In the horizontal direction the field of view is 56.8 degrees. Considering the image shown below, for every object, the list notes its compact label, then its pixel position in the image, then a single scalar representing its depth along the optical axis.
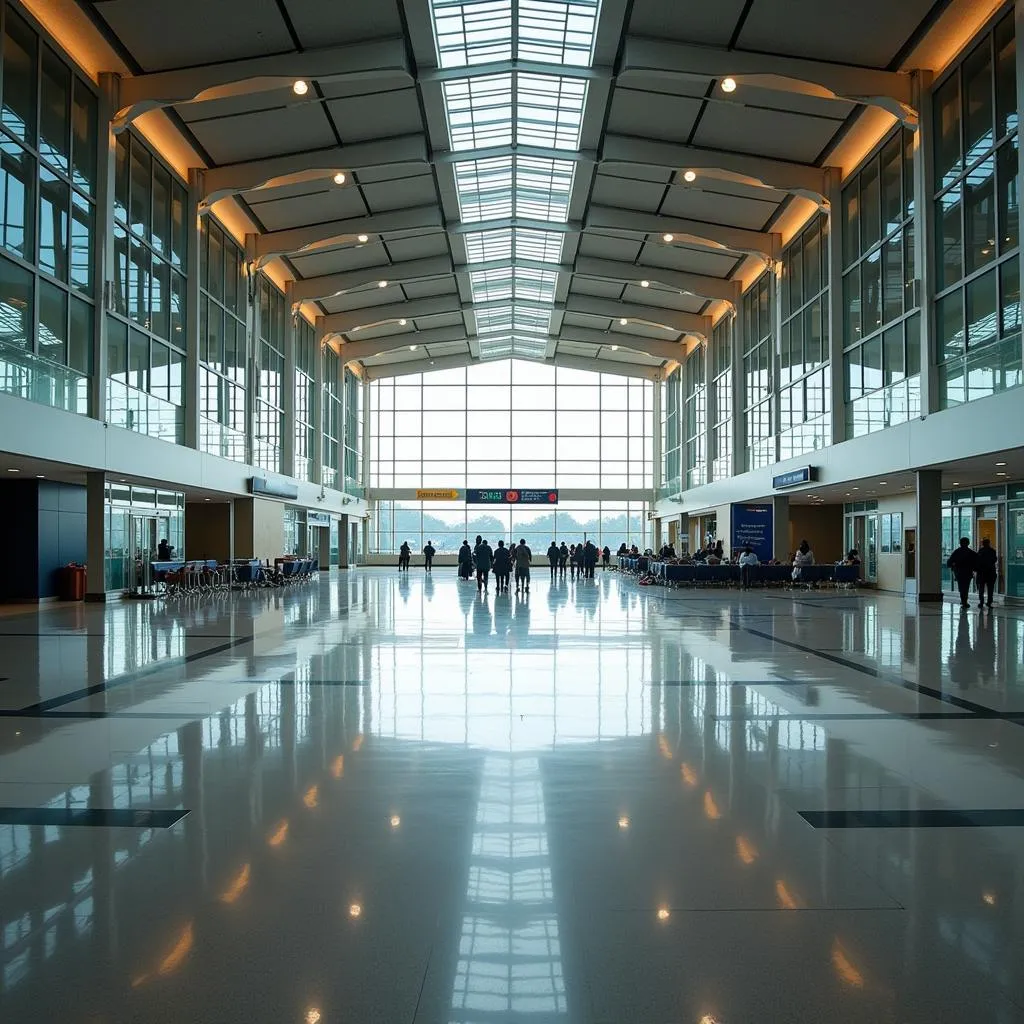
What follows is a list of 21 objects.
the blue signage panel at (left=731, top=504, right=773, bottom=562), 32.03
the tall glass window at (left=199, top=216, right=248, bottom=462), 27.39
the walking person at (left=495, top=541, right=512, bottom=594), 28.02
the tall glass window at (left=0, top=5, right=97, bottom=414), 17.02
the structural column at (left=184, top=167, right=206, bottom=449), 25.88
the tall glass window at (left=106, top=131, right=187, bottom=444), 21.61
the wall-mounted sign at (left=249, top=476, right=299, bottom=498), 31.09
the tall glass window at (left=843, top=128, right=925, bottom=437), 21.48
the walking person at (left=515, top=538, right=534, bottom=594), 28.31
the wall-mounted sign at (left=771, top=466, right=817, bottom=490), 26.92
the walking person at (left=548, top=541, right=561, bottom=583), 40.12
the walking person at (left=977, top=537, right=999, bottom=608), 18.97
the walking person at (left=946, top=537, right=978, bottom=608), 18.88
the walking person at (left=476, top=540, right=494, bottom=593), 28.55
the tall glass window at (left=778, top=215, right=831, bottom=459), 27.42
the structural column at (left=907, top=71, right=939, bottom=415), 19.69
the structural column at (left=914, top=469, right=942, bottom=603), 20.59
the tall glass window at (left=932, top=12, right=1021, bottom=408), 16.89
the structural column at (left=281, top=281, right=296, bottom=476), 36.31
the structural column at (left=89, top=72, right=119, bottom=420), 20.00
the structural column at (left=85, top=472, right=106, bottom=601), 21.14
